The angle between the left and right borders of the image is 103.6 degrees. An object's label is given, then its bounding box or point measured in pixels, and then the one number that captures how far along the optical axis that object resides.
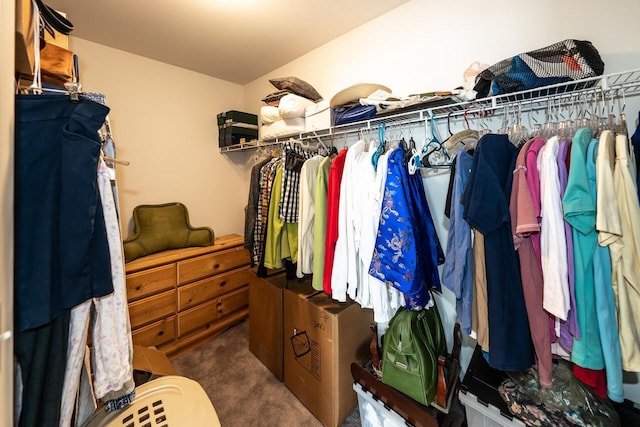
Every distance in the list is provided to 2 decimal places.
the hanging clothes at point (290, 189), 1.52
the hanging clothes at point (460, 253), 0.94
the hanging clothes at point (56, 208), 0.55
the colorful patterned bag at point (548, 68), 0.90
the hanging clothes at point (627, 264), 0.69
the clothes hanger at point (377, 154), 1.20
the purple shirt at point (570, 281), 0.77
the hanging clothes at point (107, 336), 0.67
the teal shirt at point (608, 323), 0.72
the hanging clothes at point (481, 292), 0.88
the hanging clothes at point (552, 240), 0.76
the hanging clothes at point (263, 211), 1.69
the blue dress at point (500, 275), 0.82
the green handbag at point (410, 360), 1.16
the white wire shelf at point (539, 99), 0.92
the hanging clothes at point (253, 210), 1.78
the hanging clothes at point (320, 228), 1.34
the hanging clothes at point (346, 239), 1.21
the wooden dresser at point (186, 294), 1.93
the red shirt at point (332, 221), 1.29
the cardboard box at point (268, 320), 1.80
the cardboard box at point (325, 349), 1.45
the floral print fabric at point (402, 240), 1.01
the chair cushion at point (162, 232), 2.12
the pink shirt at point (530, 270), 0.81
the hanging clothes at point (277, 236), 1.58
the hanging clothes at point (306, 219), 1.42
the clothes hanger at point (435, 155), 1.19
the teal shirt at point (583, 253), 0.74
